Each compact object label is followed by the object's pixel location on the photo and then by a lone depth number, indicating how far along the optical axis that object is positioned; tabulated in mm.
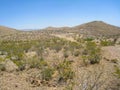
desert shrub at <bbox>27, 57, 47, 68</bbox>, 5277
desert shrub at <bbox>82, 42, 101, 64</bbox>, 5634
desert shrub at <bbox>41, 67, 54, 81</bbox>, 4184
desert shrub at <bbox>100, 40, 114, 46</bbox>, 10870
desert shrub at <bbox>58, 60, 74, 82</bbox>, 4166
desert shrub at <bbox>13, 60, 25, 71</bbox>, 5123
